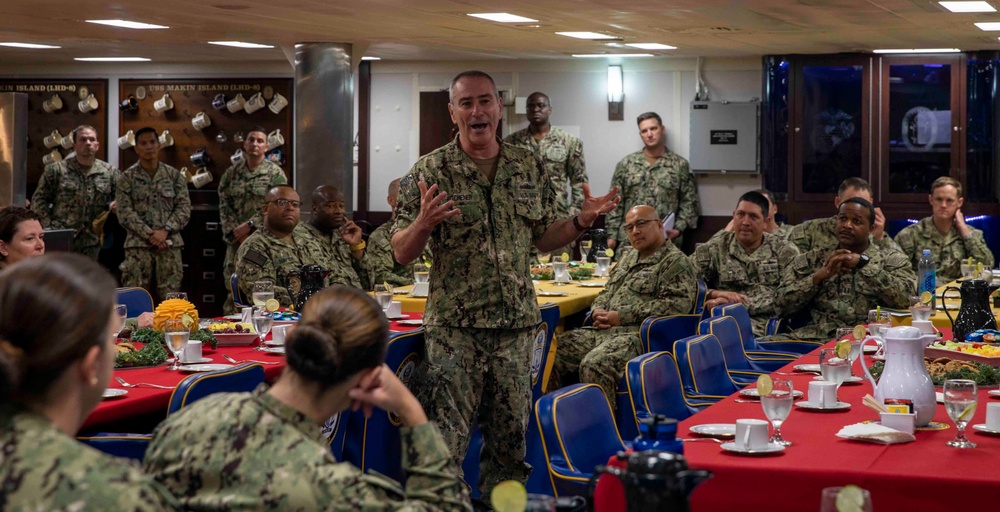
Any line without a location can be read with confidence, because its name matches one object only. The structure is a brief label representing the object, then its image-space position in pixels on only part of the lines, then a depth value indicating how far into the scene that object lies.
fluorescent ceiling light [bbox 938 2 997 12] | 8.25
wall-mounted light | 13.01
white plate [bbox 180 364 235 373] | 4.35
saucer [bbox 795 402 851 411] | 3.75
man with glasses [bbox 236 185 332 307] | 6.97
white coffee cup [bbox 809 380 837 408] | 3.77
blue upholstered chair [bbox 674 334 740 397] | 4.89
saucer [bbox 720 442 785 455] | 3.05
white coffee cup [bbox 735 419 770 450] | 3.09
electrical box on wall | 12.60
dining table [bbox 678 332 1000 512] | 2.79
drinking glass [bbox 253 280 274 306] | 5.61
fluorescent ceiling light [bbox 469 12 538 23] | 8.77
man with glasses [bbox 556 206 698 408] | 6.66
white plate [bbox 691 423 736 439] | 3.30
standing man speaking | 4.54
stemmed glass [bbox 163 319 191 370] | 4.41
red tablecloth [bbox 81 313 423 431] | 3.71
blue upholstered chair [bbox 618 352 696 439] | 4.13
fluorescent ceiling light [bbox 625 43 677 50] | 11.38
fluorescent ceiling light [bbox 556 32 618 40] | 10.36
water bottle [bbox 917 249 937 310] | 7.70
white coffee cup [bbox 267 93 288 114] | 13.49
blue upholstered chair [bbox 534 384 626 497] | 3.46
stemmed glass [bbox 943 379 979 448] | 3.13
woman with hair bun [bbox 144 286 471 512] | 2.11
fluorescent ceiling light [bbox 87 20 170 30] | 9.50
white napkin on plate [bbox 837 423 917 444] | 3.21
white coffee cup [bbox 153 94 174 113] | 13.72
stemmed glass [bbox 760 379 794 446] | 3.25
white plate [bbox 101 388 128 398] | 3.82
